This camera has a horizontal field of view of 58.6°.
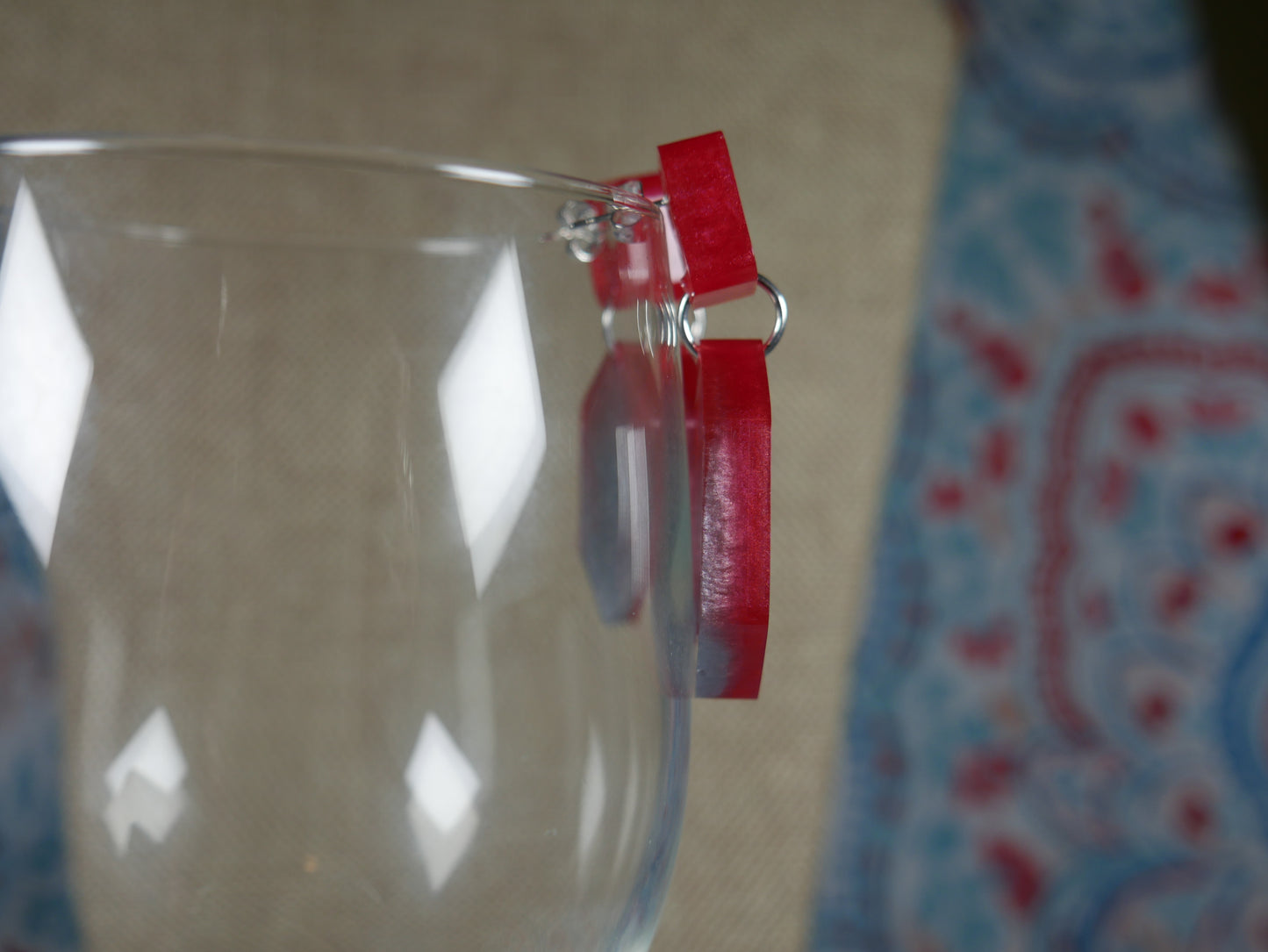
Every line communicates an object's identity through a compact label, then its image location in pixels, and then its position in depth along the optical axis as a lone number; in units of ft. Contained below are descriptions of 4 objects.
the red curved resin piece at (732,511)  0.51
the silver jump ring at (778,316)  0.53
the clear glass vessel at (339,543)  0.39
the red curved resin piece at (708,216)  0.51
